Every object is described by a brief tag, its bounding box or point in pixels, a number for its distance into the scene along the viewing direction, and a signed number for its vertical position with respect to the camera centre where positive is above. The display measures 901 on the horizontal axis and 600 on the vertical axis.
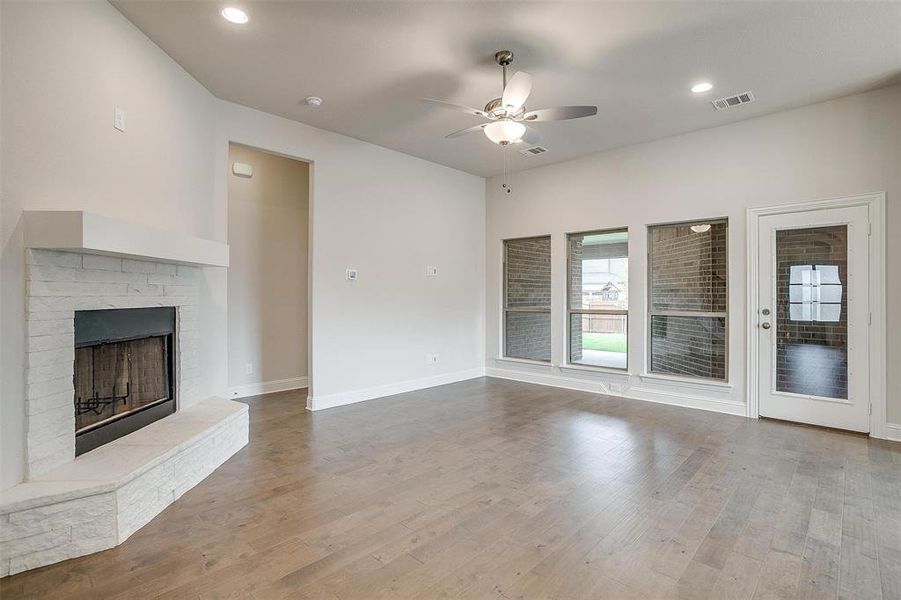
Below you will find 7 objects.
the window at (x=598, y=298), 5.70 +0.01
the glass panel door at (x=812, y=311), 4.12 -0.13
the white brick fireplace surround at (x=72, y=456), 2.03 -0.89
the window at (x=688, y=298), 4.93 +0.00
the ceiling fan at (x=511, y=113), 3.09 +1.40
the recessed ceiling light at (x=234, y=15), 2.81 +1.90
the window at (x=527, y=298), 6.44 +0.02
